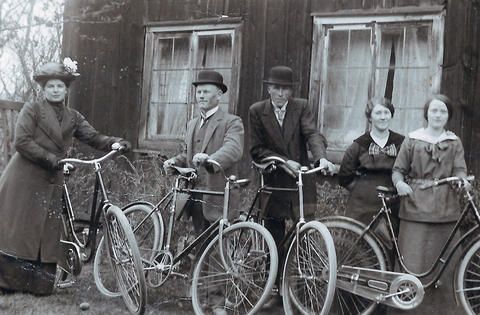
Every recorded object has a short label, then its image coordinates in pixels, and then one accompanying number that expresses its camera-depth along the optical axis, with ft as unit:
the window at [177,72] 20.11
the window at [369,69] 16.49
